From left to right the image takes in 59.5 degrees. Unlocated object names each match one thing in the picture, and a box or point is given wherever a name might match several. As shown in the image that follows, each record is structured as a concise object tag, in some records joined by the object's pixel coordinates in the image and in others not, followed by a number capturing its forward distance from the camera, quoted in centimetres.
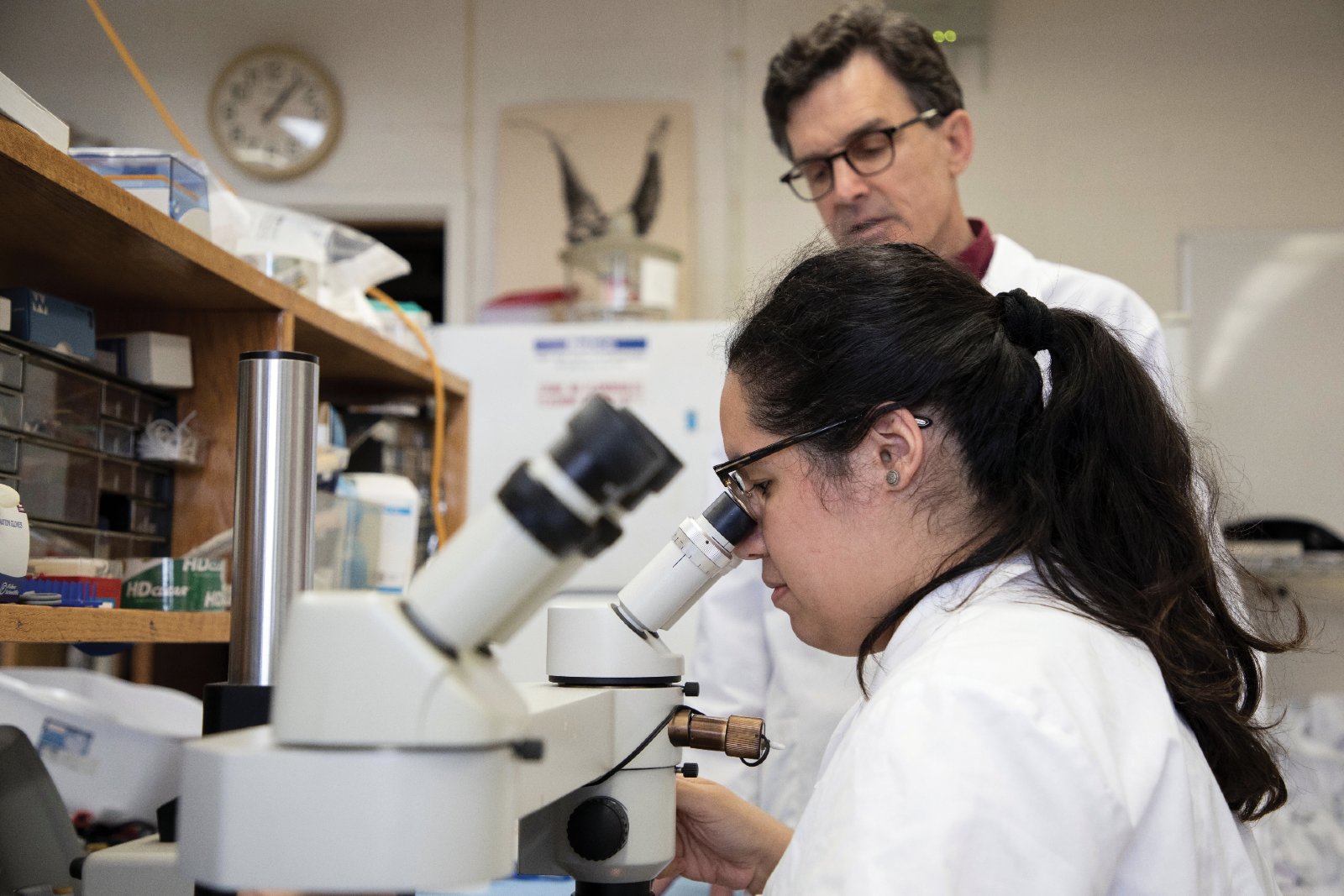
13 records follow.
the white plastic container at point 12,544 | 90
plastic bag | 149
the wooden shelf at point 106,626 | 87
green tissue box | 116
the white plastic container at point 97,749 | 133
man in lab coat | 158
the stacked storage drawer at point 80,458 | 105
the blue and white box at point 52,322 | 106
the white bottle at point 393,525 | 166
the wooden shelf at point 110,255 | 87
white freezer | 258
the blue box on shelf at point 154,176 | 114
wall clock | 373
